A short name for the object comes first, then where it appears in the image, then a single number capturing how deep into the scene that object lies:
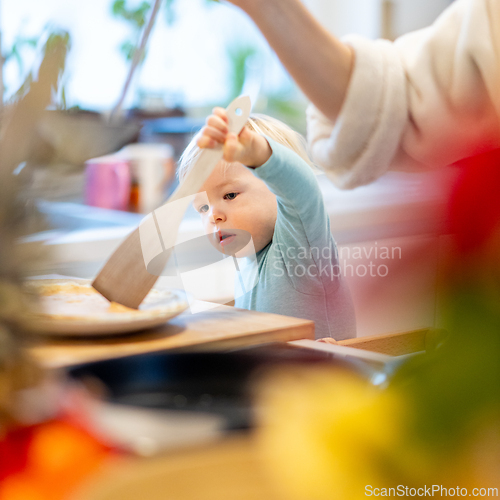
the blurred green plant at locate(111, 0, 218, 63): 1.73
